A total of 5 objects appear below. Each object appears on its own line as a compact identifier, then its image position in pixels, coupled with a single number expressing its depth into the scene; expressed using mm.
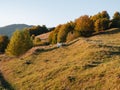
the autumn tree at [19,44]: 31880
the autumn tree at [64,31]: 43111
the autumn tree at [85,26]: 40190
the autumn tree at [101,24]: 40050
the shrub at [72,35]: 38599
